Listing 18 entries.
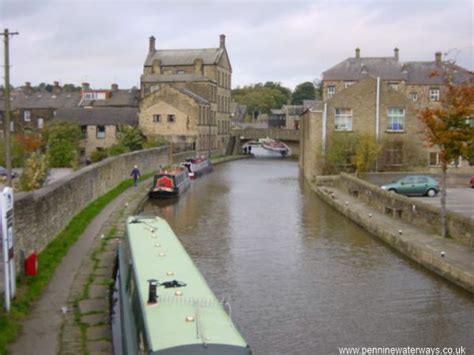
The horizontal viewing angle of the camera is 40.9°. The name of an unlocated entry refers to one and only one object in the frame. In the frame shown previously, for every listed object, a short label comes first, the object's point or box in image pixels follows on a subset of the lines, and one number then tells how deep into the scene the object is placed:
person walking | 33.50
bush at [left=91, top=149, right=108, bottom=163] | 46.44
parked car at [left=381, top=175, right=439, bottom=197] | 28.03
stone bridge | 67.25
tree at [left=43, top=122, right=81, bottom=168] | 45.34
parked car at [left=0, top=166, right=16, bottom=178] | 38.11
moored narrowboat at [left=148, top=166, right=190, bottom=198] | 31.00
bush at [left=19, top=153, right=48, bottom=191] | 23.19
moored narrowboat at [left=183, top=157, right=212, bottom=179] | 41.63
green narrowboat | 7.24
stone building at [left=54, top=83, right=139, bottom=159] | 53.91
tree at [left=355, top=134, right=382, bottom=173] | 33.61
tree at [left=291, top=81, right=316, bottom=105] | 140.25
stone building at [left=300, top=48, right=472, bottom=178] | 36.56
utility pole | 20.59
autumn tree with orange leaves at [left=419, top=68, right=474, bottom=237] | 18.08
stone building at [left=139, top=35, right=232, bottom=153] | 54.66
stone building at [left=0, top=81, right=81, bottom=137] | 60.81
